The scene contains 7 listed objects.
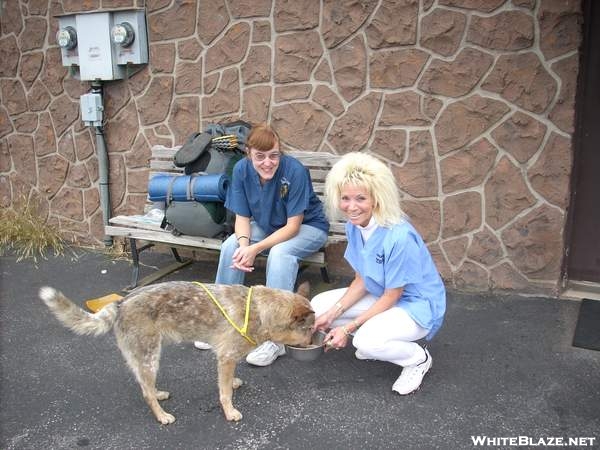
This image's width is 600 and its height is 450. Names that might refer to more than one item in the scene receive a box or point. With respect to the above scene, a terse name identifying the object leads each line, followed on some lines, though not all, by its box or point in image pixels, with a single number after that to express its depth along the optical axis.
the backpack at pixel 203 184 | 4.75
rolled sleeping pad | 4.69
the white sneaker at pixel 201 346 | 4.12
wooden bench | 4.95
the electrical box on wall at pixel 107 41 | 5.98
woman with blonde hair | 3.25
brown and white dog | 3.10
